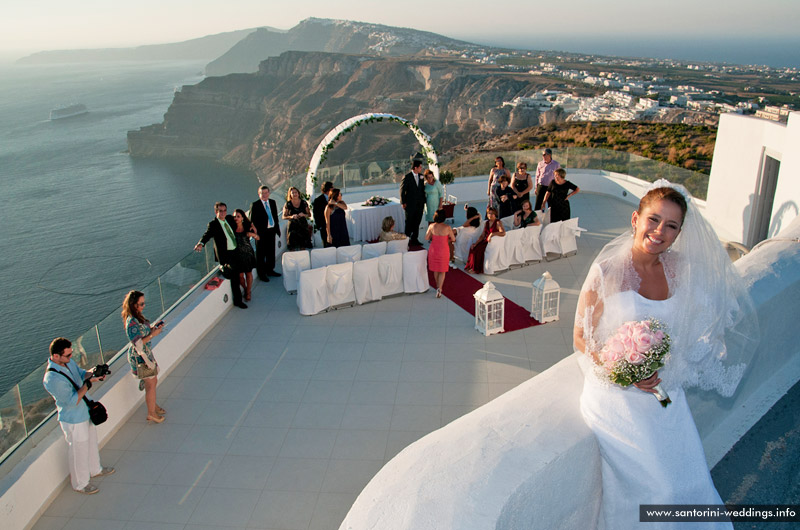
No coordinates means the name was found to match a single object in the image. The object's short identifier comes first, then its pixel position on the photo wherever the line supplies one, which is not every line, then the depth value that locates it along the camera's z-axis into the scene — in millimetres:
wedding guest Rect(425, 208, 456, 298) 8969
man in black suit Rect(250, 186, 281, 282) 9914
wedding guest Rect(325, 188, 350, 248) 10375
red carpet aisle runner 8539
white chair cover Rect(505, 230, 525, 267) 10281
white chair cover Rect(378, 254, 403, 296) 9172
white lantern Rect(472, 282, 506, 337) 7941
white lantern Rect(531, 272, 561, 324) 8312
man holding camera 5043
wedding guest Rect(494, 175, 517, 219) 11223
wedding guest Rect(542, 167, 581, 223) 10688
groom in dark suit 11320
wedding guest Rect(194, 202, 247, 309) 8633
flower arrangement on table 12609
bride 3018
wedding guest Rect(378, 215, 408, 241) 10484
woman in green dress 12031
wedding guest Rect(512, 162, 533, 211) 11359
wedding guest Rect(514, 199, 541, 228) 10719
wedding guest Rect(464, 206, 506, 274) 10047
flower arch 12766
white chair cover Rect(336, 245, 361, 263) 9438
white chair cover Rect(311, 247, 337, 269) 9406
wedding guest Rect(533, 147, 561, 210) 11709
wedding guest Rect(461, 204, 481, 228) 10516
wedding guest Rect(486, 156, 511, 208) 11609
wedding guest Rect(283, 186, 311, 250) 10477
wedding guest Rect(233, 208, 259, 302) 8992
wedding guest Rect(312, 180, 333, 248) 10859
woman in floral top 6082
